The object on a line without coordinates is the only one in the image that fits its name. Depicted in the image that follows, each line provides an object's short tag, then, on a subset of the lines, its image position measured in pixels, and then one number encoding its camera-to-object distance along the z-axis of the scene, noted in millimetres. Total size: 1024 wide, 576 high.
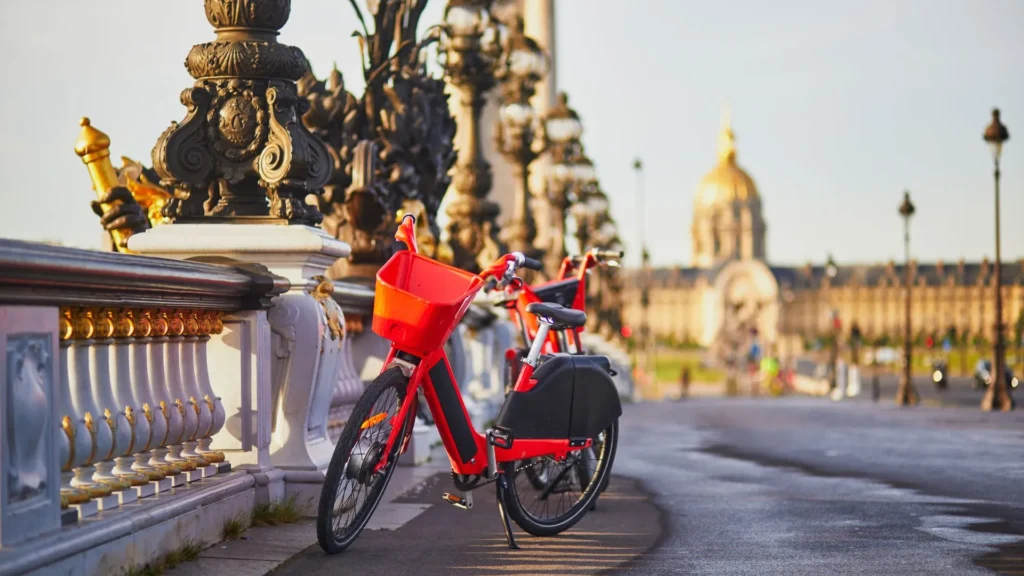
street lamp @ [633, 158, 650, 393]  77250
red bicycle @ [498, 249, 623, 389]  8562
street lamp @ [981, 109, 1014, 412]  30016
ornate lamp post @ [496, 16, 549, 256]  20359
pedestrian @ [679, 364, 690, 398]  81062
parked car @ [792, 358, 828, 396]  84706
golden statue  10422
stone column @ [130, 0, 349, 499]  7730
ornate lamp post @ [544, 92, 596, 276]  27141
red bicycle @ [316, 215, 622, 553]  6281
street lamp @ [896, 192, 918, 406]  39344
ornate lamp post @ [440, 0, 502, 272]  16453
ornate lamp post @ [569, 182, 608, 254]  42406
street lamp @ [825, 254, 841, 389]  76400
